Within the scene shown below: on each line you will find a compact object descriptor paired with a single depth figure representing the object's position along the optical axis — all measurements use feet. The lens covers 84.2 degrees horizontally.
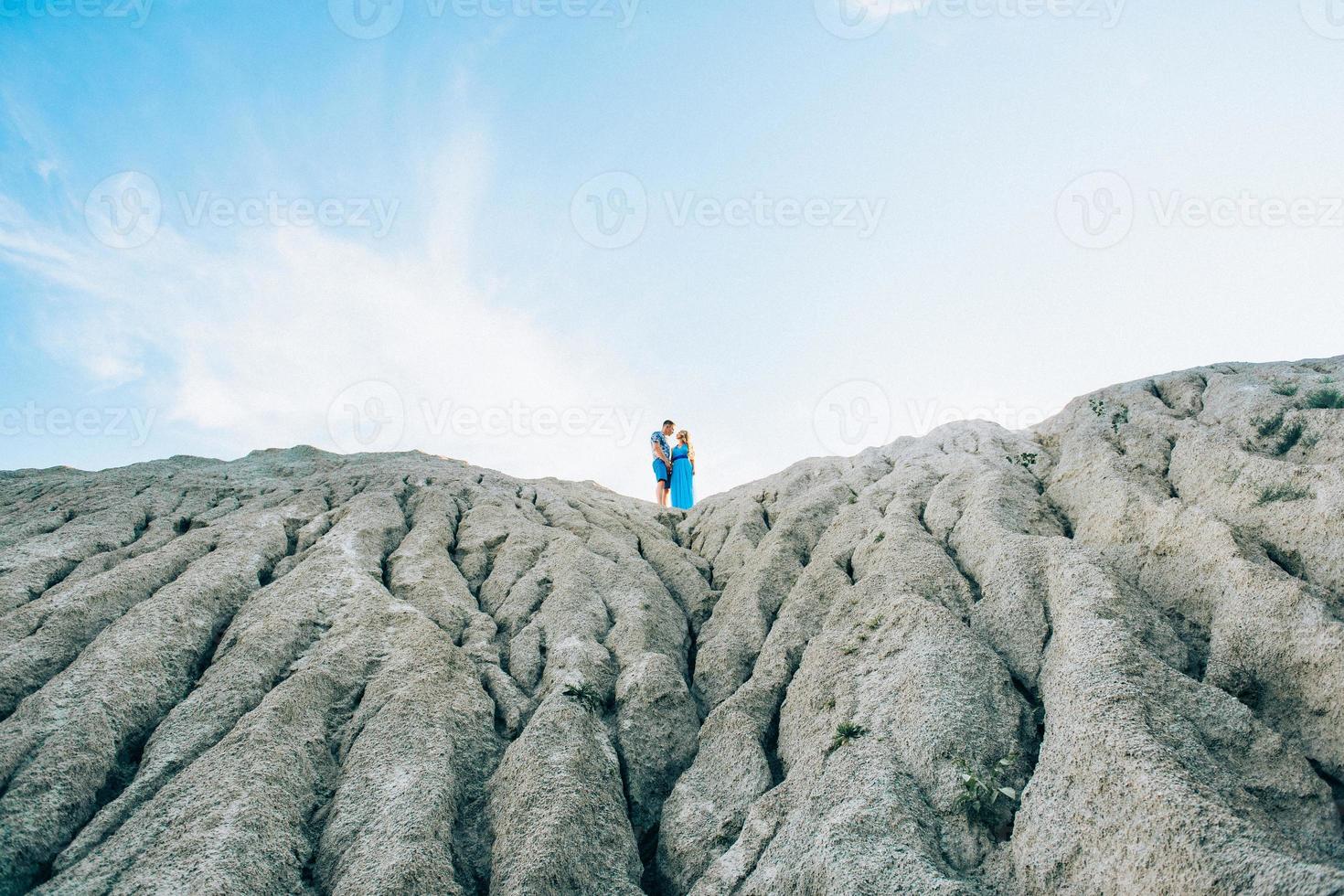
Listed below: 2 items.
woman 100.99
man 101.36
